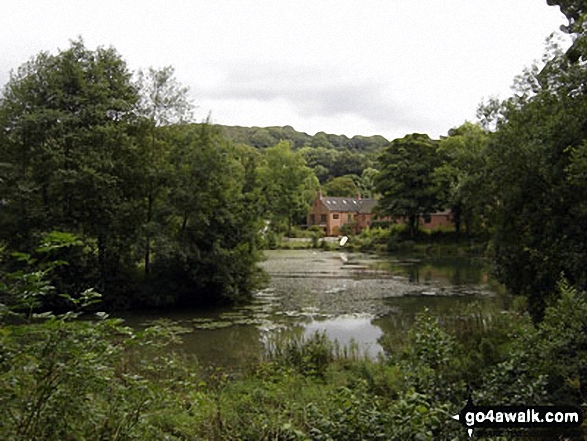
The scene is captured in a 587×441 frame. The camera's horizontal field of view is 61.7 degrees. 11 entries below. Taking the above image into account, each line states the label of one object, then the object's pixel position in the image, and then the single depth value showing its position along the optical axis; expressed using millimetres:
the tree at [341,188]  83012
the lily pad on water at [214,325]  15000
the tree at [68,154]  17203
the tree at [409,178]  45844
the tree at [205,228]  18562
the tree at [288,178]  62438
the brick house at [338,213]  66625
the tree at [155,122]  19297
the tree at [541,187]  9703
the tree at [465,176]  12383
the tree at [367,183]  81312
